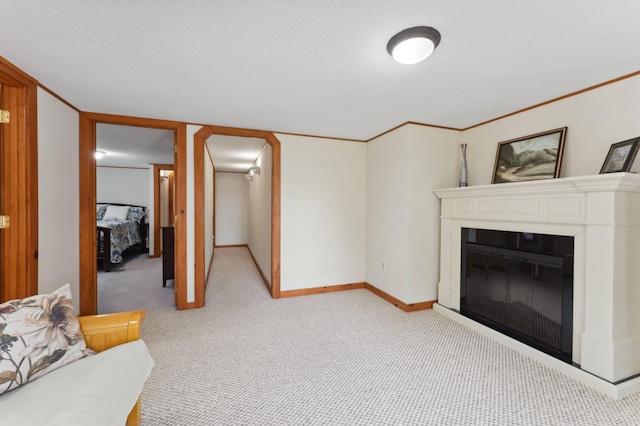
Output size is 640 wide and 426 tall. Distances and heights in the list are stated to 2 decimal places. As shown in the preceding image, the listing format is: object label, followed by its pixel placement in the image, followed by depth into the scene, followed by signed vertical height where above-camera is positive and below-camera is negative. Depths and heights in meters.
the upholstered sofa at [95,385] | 1.00 -0.75
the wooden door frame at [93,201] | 2.79 +0.10
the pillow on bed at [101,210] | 6.27 +0.00
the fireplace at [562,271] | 1.81 -0.48
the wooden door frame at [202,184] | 3.17 +0.32
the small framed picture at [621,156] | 1.86 +0.40
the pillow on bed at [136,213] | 6.55 -0.08
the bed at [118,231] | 4.88 -0.43
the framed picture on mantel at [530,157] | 2.36 +0.52
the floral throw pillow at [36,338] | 1.13 -0.60
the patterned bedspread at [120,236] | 5.14 -0.54
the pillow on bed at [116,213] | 6.27 -0.07
